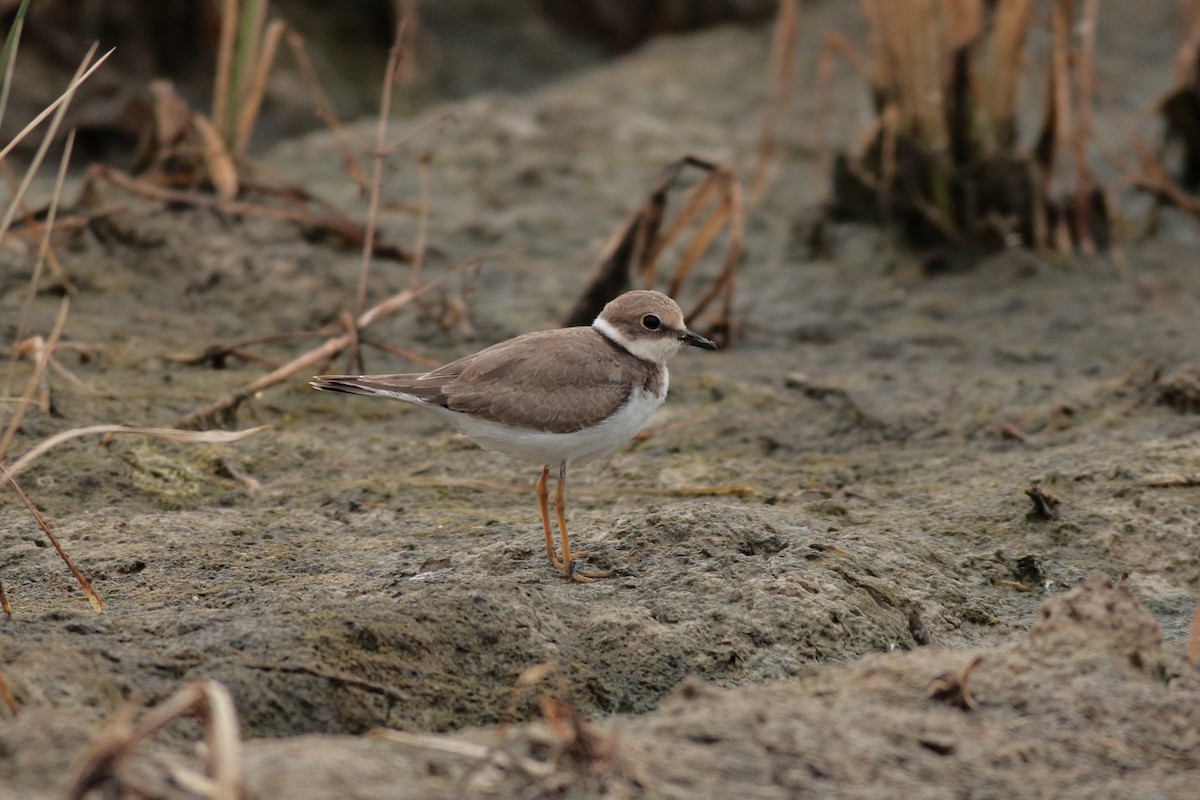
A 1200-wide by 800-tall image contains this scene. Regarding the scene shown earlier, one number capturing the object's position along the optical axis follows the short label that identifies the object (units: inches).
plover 366.0
